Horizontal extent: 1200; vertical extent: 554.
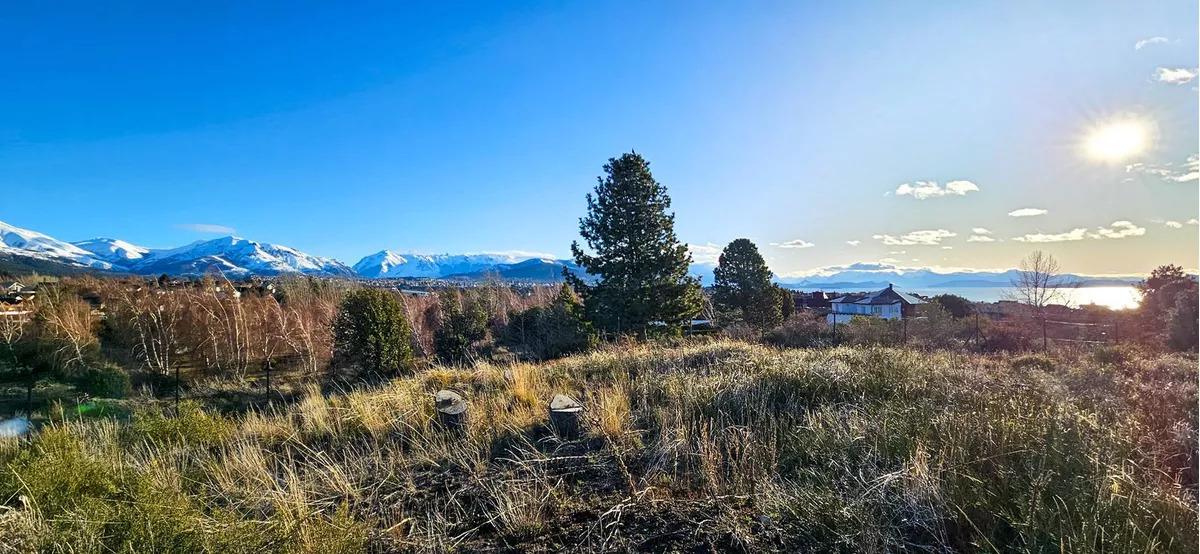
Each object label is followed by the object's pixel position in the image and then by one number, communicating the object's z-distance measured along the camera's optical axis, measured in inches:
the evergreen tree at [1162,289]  593.8
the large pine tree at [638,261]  743.1
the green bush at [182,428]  192.2
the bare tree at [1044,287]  1023.6
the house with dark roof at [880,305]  1828.5
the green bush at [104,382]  478.7
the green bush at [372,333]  572.4
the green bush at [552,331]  778.2
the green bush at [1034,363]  308.0
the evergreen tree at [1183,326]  480.7
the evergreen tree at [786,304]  1305.4
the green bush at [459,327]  828.0
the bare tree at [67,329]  531.6
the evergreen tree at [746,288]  1009.5
